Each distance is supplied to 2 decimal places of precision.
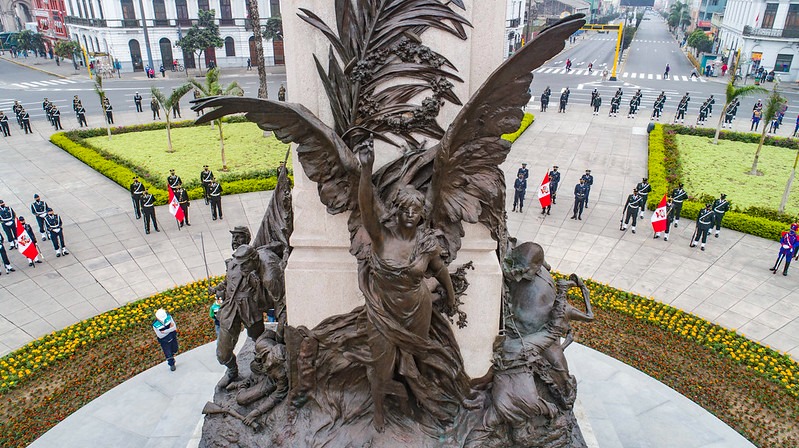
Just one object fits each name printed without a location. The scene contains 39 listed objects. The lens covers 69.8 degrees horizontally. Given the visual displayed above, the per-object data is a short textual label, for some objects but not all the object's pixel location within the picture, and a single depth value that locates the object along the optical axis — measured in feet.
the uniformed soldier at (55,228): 49.11
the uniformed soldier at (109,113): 99.43
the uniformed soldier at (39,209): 52.65
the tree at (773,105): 74.00
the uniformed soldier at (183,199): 56.95
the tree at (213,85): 74.38
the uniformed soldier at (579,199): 58.80
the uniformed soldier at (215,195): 57.72
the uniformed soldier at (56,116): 98.58
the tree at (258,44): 84.28
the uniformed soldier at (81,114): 99.01
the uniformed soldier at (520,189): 60.29
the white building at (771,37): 161.89
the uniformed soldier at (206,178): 59.67
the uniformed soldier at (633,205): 55.77
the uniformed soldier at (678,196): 57.77
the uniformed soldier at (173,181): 59.75
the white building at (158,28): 167.53
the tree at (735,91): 79.10
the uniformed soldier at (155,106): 103.76
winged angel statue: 19.36
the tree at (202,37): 156.01
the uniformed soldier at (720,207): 54.70
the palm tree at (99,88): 86.62
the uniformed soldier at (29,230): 48.22
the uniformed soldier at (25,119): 95.96
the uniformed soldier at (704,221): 52.08
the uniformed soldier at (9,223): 51.78
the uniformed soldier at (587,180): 59.67
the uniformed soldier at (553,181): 62.59
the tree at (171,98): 78.69
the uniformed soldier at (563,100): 114.21
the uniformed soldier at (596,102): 112.68
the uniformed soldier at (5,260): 47.34
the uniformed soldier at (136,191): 55.73
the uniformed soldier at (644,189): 57.57
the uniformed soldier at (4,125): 92.63
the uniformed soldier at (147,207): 54.03
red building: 212.64
